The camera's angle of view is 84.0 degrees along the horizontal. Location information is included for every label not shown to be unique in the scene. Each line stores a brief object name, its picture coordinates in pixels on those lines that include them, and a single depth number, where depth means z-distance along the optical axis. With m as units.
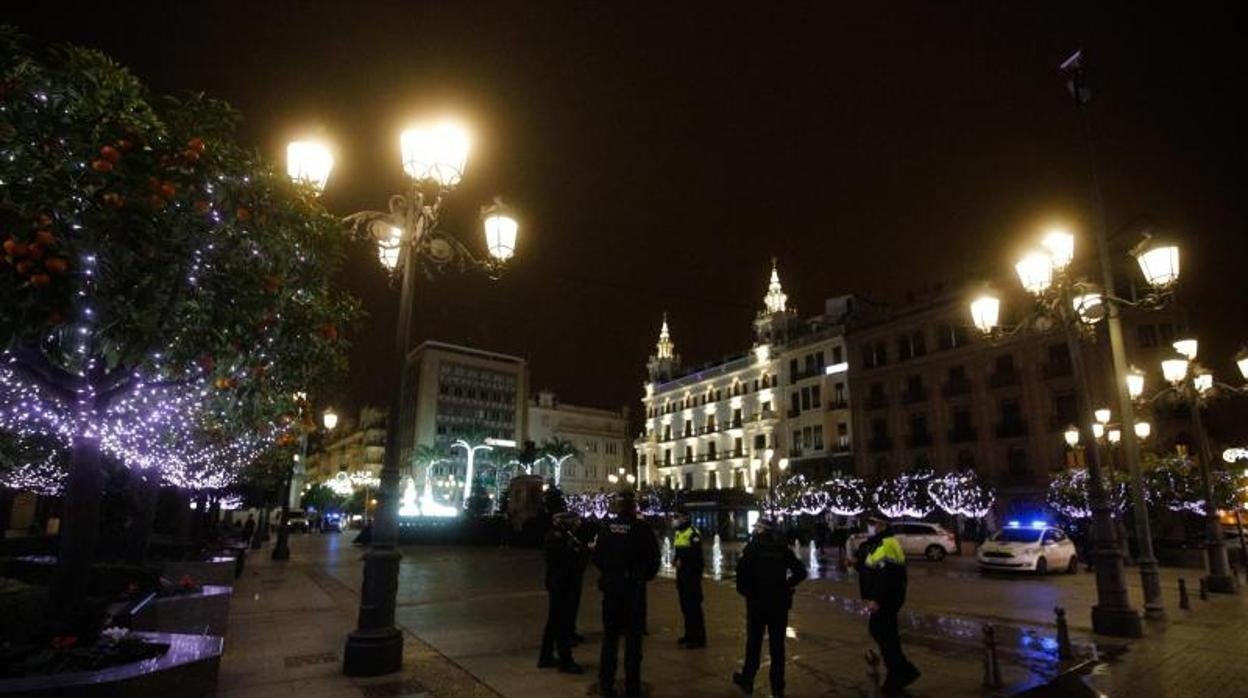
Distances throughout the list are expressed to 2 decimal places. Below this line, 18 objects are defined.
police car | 21.86
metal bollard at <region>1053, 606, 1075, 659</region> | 8.78
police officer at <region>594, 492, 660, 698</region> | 6.95
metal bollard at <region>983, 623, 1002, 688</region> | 7.48
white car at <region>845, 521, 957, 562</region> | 29.59
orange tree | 4.51
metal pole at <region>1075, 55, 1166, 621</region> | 11.60
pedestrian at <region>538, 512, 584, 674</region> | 8.36
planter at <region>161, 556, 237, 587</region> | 12.40
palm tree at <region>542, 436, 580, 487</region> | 60.07
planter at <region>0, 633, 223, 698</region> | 4.30
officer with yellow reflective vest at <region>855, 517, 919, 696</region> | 7.45
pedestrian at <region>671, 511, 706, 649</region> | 9.88
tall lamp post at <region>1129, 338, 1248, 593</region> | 14.70
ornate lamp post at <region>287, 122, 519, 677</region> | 7.73
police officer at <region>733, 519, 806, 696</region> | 7.30
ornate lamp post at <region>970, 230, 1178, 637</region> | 10.64
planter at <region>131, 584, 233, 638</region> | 7.81
